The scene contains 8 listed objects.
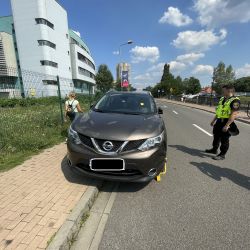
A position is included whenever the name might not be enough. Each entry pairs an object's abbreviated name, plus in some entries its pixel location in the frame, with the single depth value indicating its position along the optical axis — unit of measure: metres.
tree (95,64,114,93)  86.34
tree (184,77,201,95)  101.75
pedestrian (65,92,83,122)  7.71
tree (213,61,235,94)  80.78
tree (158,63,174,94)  87.06
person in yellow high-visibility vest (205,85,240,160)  5.07
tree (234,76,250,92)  99.32
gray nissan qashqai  3.31
